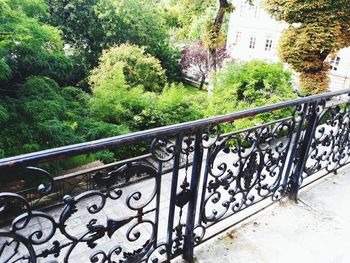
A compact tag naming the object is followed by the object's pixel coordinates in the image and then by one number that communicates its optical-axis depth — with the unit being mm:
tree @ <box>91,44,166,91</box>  11180
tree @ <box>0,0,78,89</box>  3760
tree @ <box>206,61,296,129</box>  6457
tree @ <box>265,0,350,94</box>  8734
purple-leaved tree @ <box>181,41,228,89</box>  16688
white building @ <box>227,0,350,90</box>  15891
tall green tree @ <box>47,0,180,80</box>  12859
